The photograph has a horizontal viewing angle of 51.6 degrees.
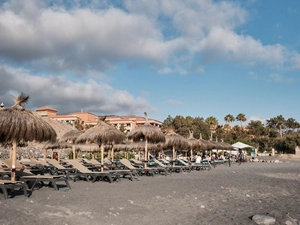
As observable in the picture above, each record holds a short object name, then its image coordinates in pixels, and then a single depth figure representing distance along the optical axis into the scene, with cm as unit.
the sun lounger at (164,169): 1570
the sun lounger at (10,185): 721
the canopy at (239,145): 3228
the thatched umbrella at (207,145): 2583
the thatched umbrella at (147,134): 1577
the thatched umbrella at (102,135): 1299
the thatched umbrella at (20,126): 814
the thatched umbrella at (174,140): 2023
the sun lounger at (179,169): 1776
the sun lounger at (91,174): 1150
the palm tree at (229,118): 8375
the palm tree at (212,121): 7462
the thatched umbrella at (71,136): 1900
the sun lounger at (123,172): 1280
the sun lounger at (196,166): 1955
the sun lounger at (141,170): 1419
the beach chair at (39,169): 1591
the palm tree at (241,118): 8312
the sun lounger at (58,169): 1411
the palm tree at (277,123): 7619
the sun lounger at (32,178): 859
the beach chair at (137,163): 1841
